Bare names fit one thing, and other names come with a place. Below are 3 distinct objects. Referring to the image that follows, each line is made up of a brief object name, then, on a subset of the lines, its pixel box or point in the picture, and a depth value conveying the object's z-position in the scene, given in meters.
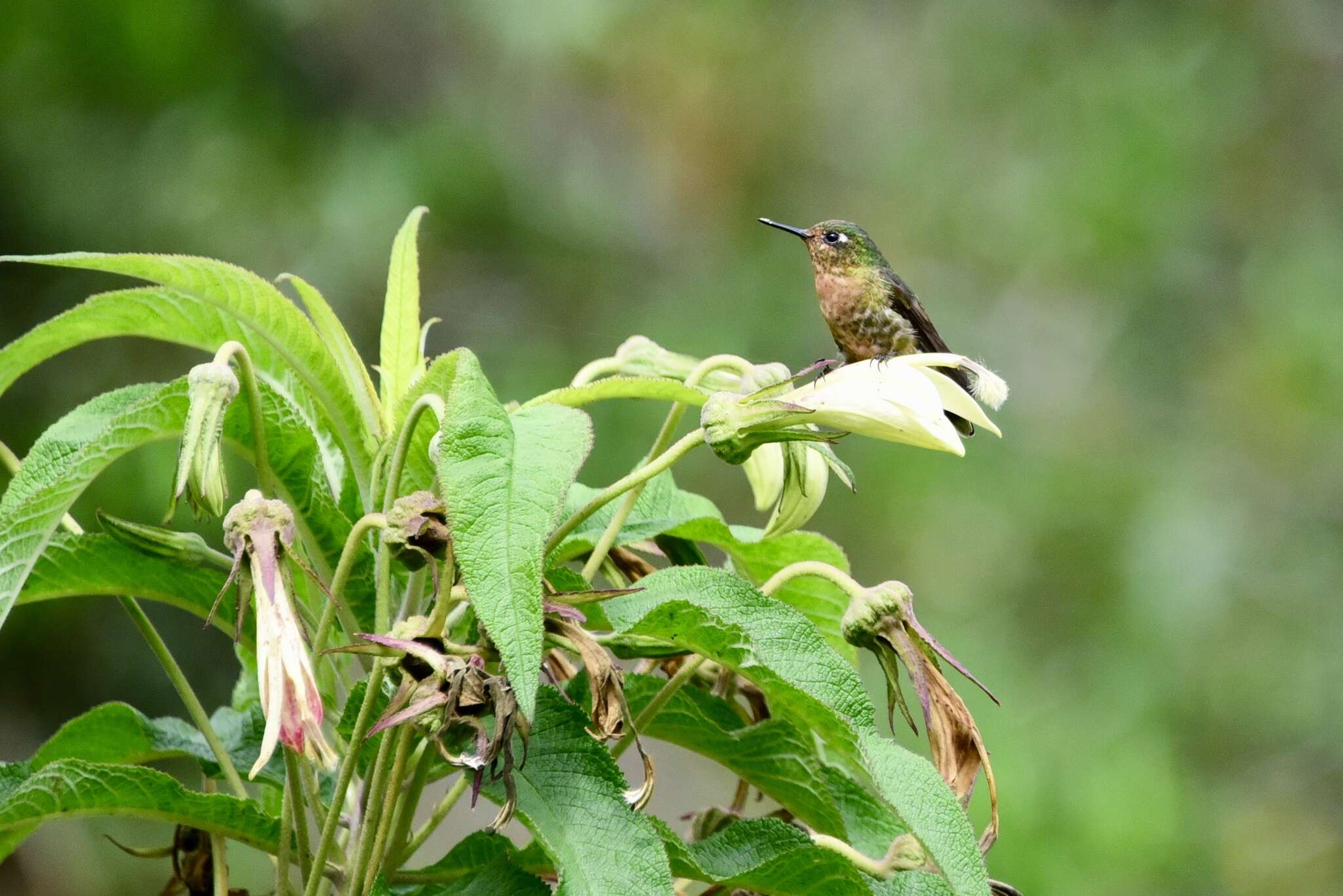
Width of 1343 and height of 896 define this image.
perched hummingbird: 5.07
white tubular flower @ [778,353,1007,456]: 4.82
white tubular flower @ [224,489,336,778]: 4.79
